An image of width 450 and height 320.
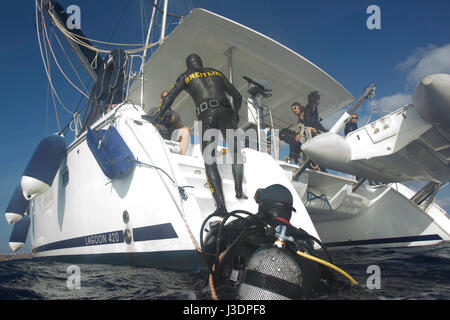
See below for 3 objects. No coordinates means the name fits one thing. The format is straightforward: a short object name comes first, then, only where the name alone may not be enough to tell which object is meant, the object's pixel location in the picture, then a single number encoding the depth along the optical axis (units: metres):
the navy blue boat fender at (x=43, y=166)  3.64
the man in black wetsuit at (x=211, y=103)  2.52
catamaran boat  2.63
